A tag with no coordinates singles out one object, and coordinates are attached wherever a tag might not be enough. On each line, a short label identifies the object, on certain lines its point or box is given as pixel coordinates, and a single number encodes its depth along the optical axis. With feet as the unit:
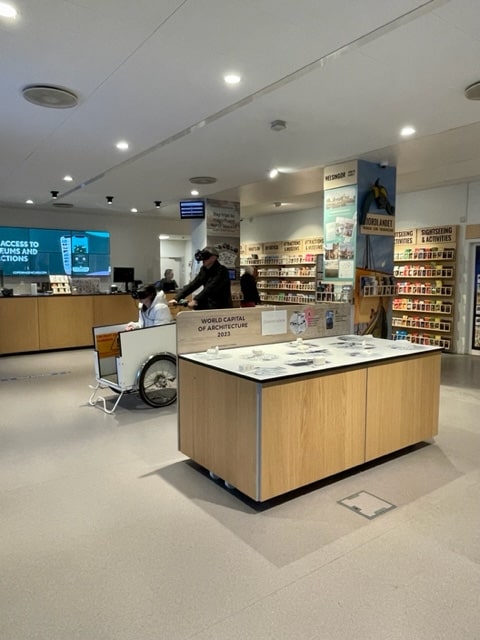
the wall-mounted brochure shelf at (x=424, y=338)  28.63
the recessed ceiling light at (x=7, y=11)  8.25
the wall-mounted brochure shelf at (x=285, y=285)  37.68
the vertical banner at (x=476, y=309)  27.24
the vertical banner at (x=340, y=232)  20.07
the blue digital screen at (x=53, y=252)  33.19
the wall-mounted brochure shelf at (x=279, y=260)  36.58
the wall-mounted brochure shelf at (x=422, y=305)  28.27
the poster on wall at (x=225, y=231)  29.27
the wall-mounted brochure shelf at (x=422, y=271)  27.91
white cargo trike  15.53
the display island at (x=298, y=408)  9.41
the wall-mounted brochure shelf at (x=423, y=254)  27.68
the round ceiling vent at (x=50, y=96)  11.85
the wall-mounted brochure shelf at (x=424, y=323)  28.43
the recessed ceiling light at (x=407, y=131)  15.19
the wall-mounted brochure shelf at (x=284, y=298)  33.97
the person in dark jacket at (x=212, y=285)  16.51
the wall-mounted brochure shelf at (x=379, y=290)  20.31
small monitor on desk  34.94
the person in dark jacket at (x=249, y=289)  27.91
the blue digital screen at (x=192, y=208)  28.91
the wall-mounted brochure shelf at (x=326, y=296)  21.00
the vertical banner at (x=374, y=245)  20.06
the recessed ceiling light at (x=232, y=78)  11.11
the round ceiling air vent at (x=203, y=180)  22.88
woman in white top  17.20
